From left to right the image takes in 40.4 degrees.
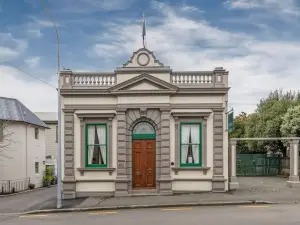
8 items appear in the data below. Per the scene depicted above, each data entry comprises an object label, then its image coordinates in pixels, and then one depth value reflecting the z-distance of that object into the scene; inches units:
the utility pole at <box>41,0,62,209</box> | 652.1
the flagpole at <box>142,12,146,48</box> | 829.5
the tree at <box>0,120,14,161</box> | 1127.8
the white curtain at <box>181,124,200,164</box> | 772.6
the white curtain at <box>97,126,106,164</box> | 775.1
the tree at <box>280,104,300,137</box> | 1328.7
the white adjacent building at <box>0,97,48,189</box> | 1171.3
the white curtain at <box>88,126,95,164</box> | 775.7
